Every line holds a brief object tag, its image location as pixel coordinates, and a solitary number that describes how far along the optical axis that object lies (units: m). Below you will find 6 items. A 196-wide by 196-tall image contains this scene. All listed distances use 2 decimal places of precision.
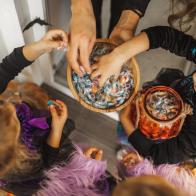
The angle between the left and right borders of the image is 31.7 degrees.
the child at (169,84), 0.77
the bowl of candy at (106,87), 0.84
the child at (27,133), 0.76
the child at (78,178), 0.82
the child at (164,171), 0.85
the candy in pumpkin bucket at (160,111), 0.82
